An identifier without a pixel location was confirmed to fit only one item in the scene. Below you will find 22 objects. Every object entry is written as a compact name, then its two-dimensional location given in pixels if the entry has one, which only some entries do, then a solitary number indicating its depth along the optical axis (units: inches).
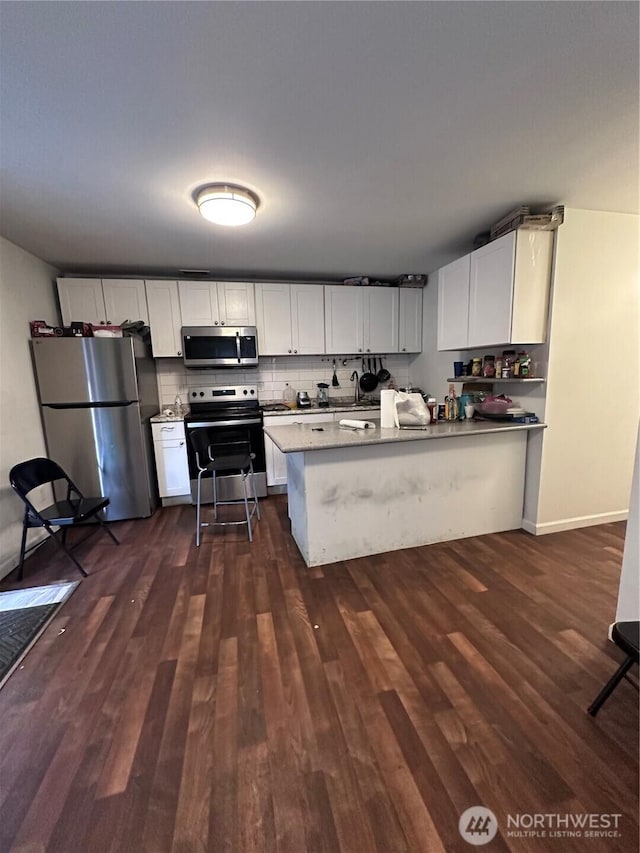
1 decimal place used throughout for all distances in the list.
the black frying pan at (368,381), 167.5
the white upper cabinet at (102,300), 125.9
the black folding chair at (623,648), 43.4
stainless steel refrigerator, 111.9
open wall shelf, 97.3
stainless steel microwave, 135.3
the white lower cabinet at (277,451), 140.0
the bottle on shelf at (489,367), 108.9
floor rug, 63.8
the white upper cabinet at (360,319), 150.5
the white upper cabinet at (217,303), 136.4
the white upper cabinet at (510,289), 90.7
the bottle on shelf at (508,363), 102.8
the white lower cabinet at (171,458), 132.6
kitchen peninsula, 87.9
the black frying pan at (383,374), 170.2
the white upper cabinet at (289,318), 143.6
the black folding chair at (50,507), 88.9
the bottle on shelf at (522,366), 98.3
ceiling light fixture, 74.9
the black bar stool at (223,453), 103.7
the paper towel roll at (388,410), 99.3
